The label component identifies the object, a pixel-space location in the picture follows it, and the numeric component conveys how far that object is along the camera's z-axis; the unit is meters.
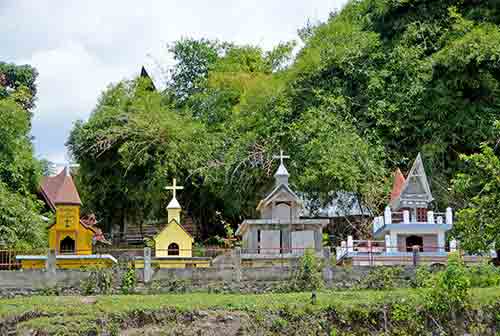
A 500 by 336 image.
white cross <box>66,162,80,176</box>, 29.77
